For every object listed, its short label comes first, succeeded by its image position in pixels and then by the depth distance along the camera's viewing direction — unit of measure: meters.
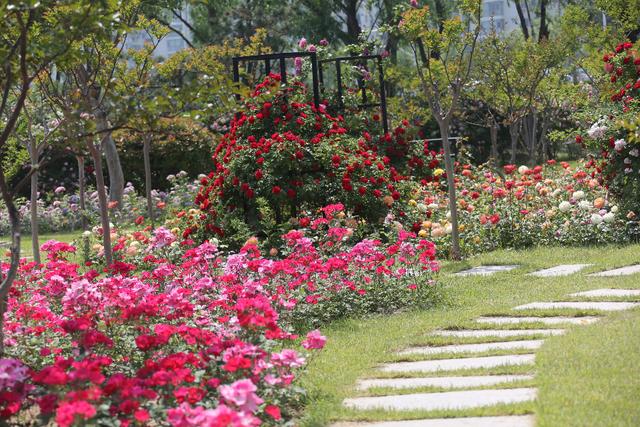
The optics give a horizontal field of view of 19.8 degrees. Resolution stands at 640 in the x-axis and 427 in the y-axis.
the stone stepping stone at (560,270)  14.34
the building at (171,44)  180.52
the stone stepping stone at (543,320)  10.63
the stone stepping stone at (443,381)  8.27
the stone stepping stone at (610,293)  11.91
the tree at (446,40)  16.42
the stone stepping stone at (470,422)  7.00
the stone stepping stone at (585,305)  11.17
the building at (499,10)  164.94
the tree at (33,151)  18.25
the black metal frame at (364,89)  22.68
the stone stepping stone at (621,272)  13.69
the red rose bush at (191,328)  6.60
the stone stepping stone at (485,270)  15.09
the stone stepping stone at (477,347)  9.59
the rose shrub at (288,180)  18.25
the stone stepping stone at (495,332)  10.15
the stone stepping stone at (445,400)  7.59
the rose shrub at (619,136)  17.42
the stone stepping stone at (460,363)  8.90
